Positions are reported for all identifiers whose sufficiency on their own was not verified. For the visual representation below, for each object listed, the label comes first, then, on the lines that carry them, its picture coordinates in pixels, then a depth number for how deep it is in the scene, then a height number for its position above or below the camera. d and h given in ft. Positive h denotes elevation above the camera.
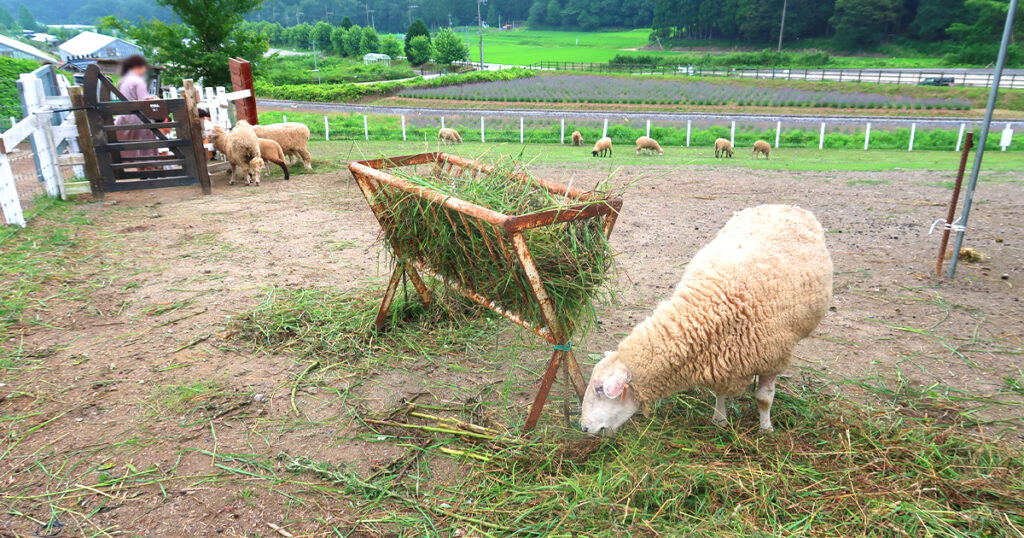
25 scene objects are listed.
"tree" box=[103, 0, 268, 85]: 58.23 +3.06
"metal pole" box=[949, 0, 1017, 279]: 18.48 -2.51
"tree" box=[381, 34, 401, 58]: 268.82 +8.59
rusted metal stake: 20.37 -5.21
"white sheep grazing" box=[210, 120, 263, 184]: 39.17 -5.46
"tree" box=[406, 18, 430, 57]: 254.72 +14.89
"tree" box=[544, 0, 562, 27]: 442.09 +36.75
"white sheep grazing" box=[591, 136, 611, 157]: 67.31 -9.66
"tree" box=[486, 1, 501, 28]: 508.53 +40.98
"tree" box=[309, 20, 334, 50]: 312.50 +16.60
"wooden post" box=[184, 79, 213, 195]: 34.14 -3.78
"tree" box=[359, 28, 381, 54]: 274.16 +11.11
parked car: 142.89 -5.57
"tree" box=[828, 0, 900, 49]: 210.59 +13.98
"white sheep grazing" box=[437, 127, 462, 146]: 71.41 -8.41
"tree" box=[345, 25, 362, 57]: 287.48 +12.66
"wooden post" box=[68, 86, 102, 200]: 30.73 -4.06
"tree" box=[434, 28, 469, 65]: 222.48 +6.43
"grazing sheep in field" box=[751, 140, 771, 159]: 66.85 -9.86
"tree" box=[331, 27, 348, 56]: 296.71 +12.78
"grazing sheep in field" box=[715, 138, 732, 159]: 68.85 -9.94
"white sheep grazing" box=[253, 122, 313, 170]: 45.01 -5.19
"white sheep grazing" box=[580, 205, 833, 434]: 12.41 -5.78
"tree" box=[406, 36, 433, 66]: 237.25 +6.22
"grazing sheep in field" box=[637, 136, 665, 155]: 71.56 -9.77
